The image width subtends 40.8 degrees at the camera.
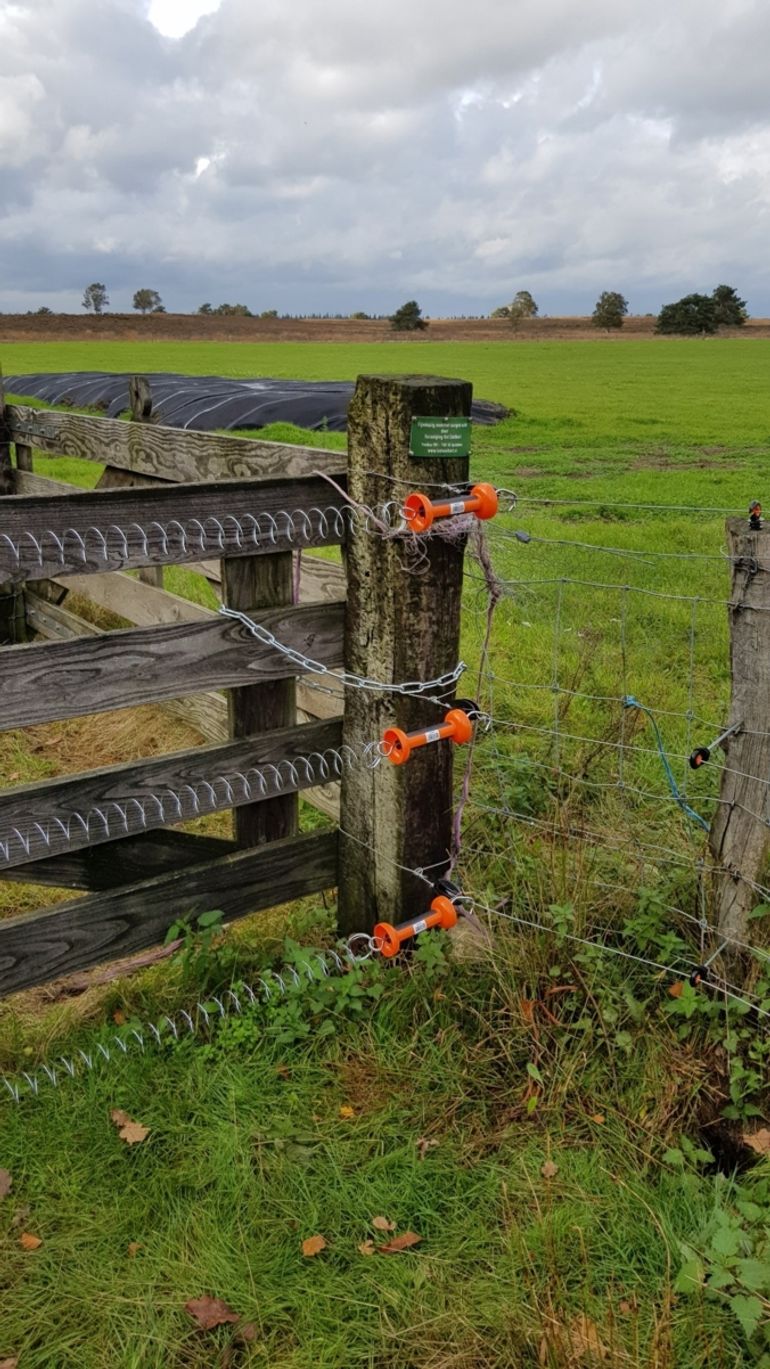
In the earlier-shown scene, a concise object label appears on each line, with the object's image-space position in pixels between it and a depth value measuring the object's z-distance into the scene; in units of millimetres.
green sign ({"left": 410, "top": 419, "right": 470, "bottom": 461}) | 3219
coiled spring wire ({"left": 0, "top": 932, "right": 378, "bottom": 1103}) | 3236
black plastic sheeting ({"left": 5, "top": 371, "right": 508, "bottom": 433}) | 21125
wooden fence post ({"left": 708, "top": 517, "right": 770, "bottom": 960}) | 3000
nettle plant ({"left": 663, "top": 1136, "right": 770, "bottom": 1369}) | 2312
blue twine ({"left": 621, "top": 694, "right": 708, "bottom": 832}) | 3018
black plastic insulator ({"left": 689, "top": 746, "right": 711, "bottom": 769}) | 2980
